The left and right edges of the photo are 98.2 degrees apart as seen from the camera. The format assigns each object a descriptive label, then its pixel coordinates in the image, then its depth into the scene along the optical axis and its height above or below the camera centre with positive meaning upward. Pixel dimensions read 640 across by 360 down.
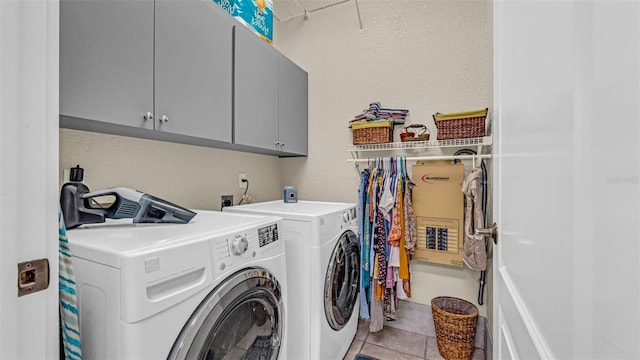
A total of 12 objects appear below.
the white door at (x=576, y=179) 0.31 +0.00
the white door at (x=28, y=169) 0.47 +0.02
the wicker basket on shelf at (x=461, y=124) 1.80 +0.36
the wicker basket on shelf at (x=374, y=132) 2.11 +0.36
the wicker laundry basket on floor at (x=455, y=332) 1.80 -1.02
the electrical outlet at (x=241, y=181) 2.23 -0.02
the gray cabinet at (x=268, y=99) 1.74 +0.58
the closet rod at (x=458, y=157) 1.84 +0.15
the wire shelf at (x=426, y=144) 1.82 +0.25
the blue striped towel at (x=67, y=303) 0.65 -0.30
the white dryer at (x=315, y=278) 1.45 -0.55
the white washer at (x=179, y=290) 0.72 -0.34
